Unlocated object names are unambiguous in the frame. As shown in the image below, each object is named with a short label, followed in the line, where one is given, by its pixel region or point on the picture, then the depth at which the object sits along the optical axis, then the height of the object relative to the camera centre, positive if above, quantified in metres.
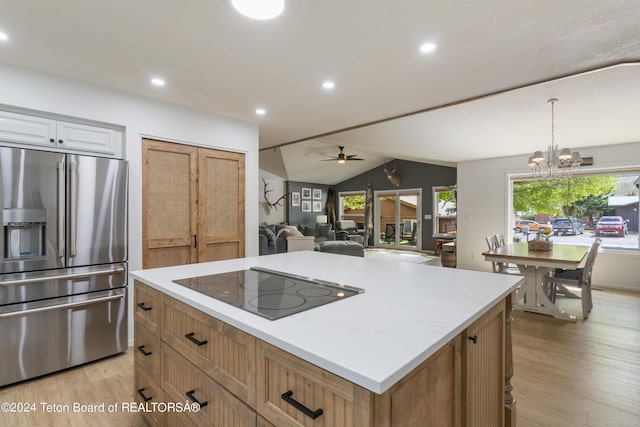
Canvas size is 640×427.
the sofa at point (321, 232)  9.49 -0.58
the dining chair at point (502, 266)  4.26 -0.75
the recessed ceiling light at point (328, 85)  2.75 +1.17
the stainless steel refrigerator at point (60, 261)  2.27 -0.37
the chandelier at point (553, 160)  3.91 +0.70
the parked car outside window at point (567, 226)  6.02 -0.27
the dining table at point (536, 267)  3.54 -0.69
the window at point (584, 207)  5.37 +0.10
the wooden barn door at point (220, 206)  3.50 +0.10
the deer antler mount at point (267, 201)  9.84 +0.40
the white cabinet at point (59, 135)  2.42 +0.68
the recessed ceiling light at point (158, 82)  2.67 +1.17
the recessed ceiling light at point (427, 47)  2.11 +1.16
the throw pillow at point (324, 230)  9.57 -0.52
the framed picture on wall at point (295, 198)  10.58 +0.53
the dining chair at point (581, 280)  3.65 -0.84
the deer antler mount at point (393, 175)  9.84 +1.22
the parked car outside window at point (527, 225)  6.50 -0.26
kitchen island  0.79 -0.46
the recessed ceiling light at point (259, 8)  1.65 +1.13
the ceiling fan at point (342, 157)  7.96 +1.46
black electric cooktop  1.21 -0.36
